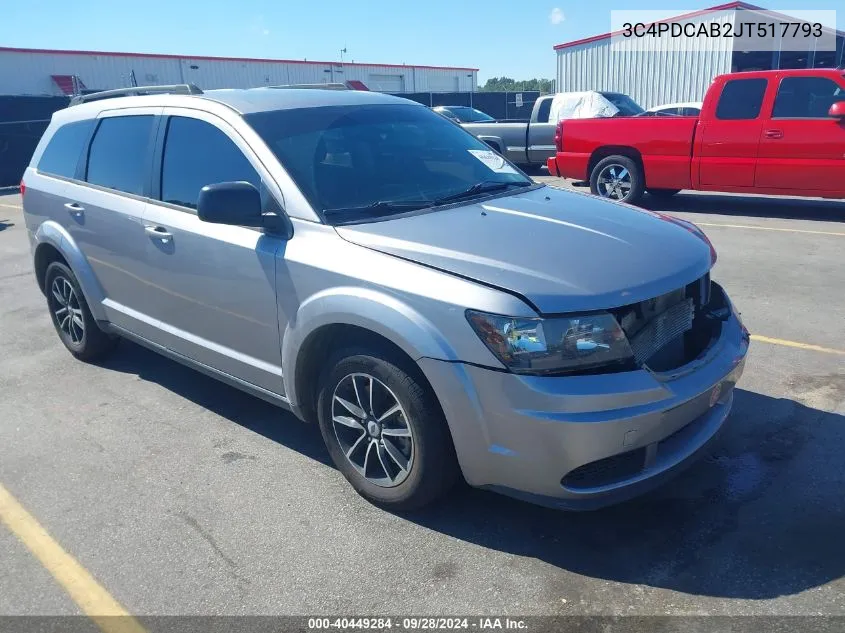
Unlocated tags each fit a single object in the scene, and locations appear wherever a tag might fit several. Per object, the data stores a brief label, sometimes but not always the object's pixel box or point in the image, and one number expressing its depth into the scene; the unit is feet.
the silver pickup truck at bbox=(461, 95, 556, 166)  51.60
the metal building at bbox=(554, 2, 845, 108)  86.96
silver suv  9.18
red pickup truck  31.32
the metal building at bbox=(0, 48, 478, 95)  111.14
